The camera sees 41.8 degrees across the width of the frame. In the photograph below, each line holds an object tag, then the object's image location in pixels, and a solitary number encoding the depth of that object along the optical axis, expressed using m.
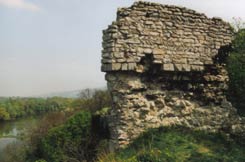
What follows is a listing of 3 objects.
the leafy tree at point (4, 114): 95.44
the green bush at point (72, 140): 9.10
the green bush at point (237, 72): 8.77
